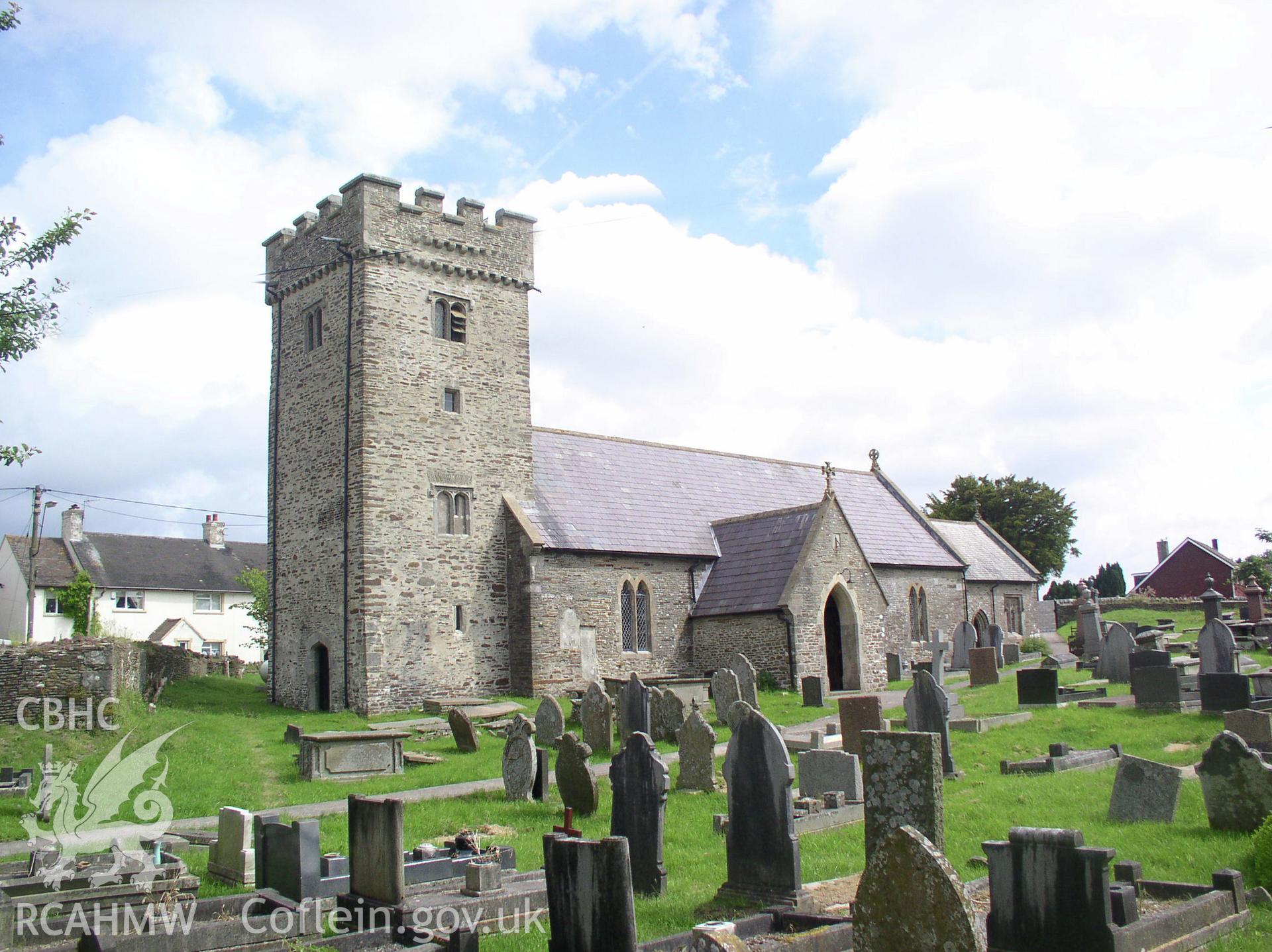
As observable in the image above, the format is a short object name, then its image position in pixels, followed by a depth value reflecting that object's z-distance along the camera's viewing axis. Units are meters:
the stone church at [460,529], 24.06
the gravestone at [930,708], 13.45
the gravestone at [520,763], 13.21
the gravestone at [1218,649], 19.27
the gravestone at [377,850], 7.63
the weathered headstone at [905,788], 7.85
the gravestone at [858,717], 14.80
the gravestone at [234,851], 9.13
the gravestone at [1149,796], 9.95
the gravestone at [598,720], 16.94
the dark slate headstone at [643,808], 8.61
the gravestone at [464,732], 17.91
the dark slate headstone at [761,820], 8.01
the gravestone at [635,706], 17.20
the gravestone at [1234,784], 9.20
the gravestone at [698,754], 13.25
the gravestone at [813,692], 21.91
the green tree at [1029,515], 58.31
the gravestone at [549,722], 17.70
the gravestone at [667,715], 18.23
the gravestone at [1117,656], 23.22
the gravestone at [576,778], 11.76
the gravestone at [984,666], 25.06
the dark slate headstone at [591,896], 6.19
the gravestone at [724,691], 20.08
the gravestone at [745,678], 20.65
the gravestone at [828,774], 12.02
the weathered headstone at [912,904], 5.30
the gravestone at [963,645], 31.31
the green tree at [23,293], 14.18
